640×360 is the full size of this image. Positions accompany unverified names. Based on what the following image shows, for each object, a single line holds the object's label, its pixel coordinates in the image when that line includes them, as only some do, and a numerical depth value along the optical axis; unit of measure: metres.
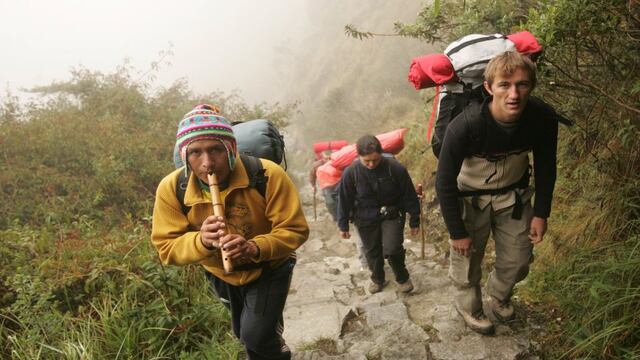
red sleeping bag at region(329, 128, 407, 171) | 7.66
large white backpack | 2.99
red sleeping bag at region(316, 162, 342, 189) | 7.82
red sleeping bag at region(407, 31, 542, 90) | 3.00
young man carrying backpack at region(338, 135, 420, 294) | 4.95
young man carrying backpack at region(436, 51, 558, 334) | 2.74
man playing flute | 2.60
